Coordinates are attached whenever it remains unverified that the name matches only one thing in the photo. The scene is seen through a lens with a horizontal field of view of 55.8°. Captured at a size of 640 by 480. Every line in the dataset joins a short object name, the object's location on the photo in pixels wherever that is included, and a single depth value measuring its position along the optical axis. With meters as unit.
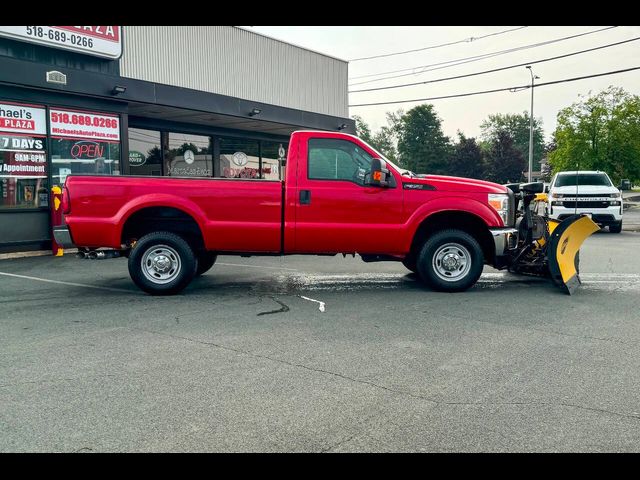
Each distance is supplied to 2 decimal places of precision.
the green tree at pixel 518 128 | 122.56
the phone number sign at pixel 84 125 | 13.27
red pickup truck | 8.05
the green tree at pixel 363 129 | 116.25
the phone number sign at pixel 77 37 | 12.06
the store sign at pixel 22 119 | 12.36
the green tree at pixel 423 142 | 85.06
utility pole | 39.97
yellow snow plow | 8.36
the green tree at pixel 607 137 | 37.66
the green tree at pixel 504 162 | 70.12
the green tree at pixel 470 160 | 72.19
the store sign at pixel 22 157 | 12.48
